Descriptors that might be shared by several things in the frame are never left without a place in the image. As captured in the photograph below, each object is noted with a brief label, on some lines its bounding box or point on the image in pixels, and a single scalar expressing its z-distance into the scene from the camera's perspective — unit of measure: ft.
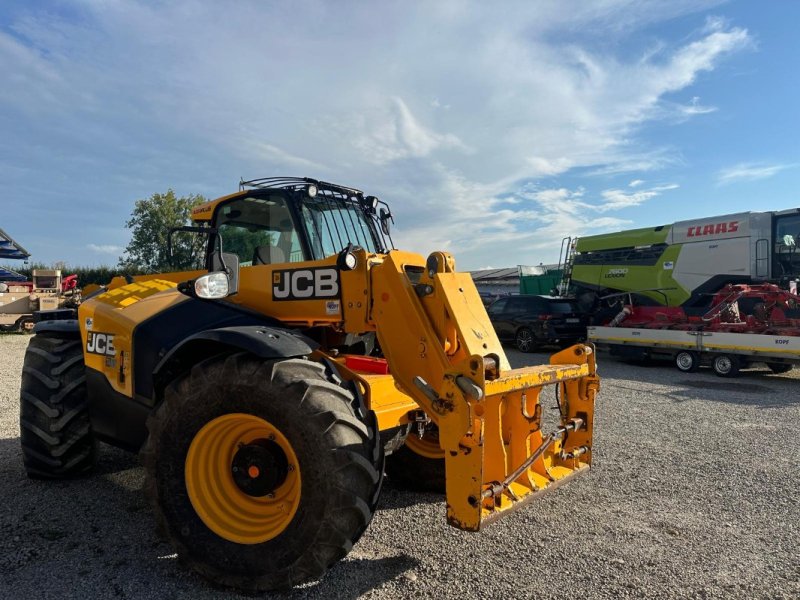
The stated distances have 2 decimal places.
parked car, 49.60
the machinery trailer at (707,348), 36.04
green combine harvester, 46.47
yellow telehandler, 9.29
